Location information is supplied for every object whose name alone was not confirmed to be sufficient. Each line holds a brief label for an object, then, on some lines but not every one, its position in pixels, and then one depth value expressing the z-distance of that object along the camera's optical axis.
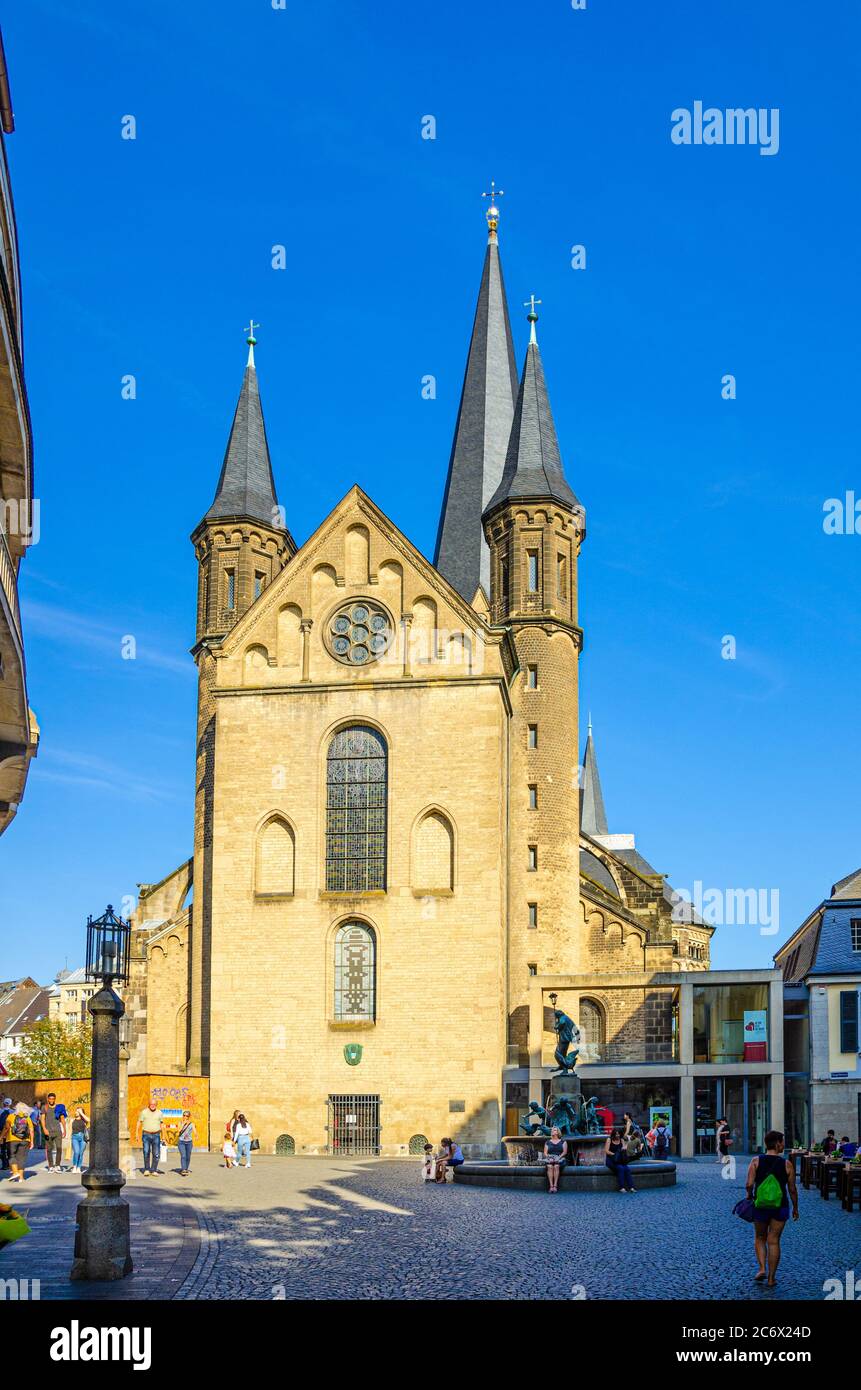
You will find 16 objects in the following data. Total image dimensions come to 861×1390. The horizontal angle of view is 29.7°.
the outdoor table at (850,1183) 24.41
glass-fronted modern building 45.38
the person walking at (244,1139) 37.34
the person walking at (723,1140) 42.94
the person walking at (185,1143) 33.28
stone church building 44.38
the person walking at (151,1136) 31.98
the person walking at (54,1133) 32.97
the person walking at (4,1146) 29.64
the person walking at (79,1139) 31.85
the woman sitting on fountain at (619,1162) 28.00
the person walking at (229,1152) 37.00
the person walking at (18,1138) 29.42
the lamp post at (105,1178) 15.01
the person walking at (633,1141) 29.66
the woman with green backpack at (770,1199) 14.73
